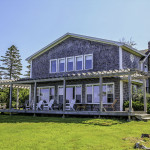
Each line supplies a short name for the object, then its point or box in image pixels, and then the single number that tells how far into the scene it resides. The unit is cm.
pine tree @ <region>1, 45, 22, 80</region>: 3437
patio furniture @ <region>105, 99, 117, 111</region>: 1277
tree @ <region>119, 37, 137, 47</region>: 3618
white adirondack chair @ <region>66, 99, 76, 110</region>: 1416
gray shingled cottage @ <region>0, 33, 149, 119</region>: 1389
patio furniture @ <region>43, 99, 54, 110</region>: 1480
